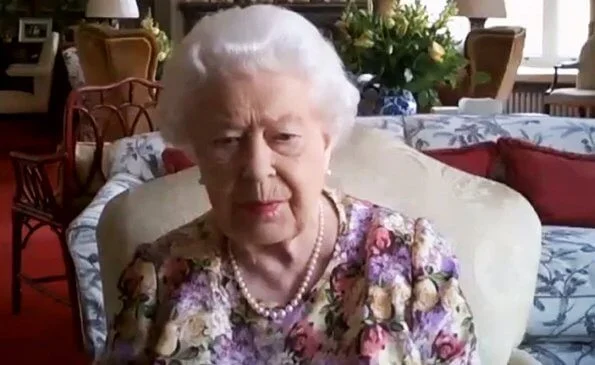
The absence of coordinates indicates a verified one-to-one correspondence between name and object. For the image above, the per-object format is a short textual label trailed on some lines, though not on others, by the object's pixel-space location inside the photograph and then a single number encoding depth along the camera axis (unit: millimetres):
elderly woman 1315
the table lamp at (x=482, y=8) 5719
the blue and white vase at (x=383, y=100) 3596
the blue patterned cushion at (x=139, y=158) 2908
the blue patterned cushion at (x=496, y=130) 3111
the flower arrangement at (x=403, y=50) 3646
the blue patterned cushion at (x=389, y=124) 3102
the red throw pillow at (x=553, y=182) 2969
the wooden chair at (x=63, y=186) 3707
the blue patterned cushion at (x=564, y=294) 2441
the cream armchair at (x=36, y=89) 8492
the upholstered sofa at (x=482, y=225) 1696
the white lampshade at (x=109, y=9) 7500
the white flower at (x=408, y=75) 3650
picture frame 9430
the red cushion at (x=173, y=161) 2612
